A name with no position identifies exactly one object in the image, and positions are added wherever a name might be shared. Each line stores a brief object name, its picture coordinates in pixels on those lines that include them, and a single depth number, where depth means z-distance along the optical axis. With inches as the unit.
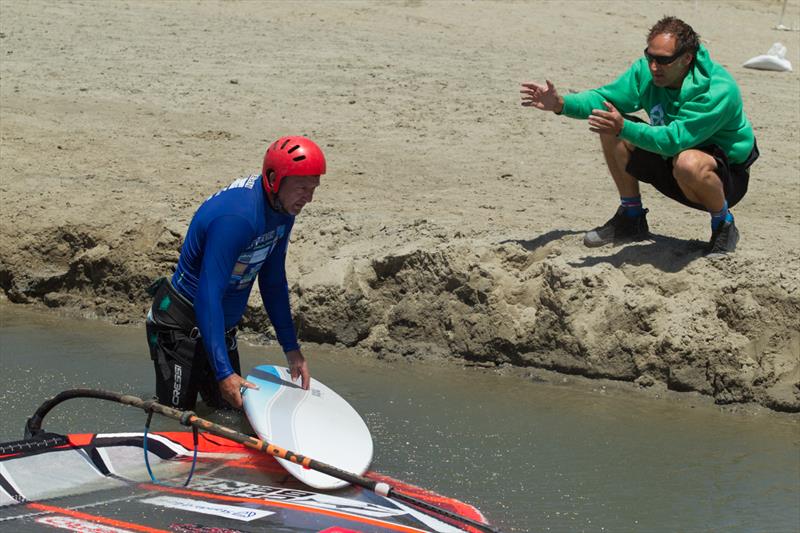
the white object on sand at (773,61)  1094.4
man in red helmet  387.2
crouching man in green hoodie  508.4
